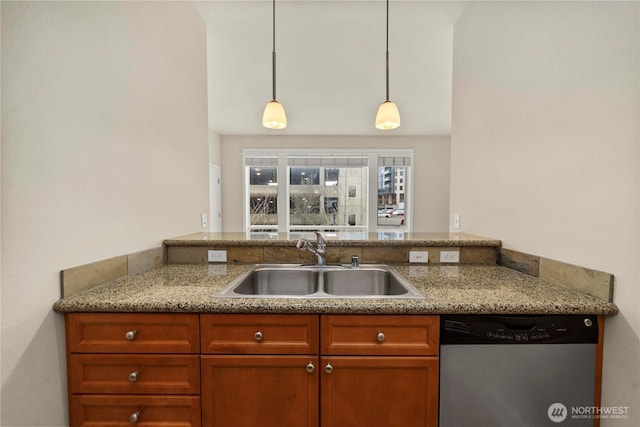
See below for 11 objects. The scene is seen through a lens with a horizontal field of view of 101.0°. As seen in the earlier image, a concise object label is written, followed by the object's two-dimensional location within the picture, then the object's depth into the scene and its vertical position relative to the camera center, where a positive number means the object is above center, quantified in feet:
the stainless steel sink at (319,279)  4.97 -1.47
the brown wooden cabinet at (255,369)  3.23 -2.05
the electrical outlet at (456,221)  6.71 -0.47
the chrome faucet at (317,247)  4.94 -0.85
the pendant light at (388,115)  6.17 +2.06
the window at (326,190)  16.66 +0.79
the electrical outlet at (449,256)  5.25 -1.06
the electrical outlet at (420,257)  5.26 -1.08
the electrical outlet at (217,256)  5.35 -1.11
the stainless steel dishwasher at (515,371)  3.16 -2.02
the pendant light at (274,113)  6.17 +2.07
